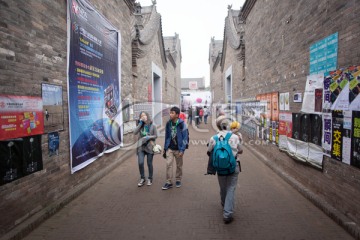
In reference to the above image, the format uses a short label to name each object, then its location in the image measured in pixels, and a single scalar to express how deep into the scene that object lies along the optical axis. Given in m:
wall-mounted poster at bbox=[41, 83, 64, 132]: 4.17
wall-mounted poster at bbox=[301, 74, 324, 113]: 4.54
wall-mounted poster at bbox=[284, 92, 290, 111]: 6.04
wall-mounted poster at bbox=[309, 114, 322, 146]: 4.54
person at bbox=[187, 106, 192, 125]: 21.75
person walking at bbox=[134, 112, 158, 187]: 5.69
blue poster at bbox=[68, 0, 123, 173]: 5.11
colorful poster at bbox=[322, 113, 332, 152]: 4.18
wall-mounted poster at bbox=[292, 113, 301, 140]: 5.41
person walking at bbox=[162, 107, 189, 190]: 5.39
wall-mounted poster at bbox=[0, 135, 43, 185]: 3.31
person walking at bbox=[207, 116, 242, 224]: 3.87
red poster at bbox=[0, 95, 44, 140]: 3.30
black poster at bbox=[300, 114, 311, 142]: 4.96
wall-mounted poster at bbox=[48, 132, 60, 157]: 4.32
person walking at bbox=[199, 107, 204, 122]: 20.47
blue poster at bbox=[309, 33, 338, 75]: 4.08
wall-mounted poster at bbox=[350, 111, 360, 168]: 3.44
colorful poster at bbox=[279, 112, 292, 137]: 5.95
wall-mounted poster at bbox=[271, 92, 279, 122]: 6.86
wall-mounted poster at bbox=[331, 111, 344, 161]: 3.86
